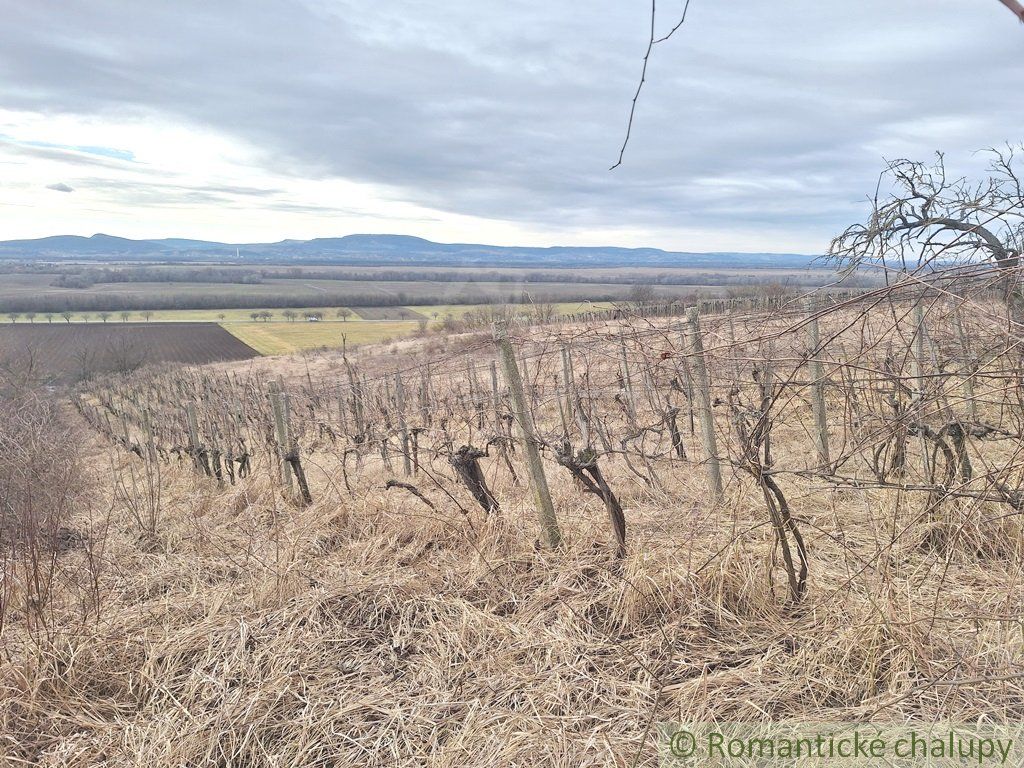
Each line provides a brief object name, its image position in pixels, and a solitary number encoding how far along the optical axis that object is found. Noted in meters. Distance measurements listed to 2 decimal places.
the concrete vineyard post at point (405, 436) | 6.34
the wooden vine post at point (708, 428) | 3.94
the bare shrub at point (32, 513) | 2.78
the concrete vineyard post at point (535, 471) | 3.59
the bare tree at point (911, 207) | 9.61
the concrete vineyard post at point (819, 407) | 4.65
